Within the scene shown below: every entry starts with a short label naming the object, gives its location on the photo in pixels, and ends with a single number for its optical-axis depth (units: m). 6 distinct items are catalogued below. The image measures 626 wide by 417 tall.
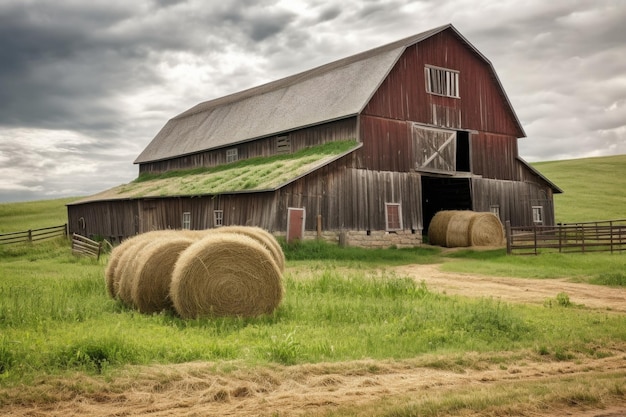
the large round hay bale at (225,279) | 11.09
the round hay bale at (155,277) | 11.93
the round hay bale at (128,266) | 12.55
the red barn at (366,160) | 28.02
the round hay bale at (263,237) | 15.61
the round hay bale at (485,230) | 28.45
